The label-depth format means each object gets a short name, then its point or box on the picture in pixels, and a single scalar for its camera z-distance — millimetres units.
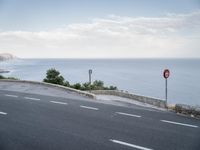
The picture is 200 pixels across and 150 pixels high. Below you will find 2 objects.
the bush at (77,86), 27853
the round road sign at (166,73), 15026
